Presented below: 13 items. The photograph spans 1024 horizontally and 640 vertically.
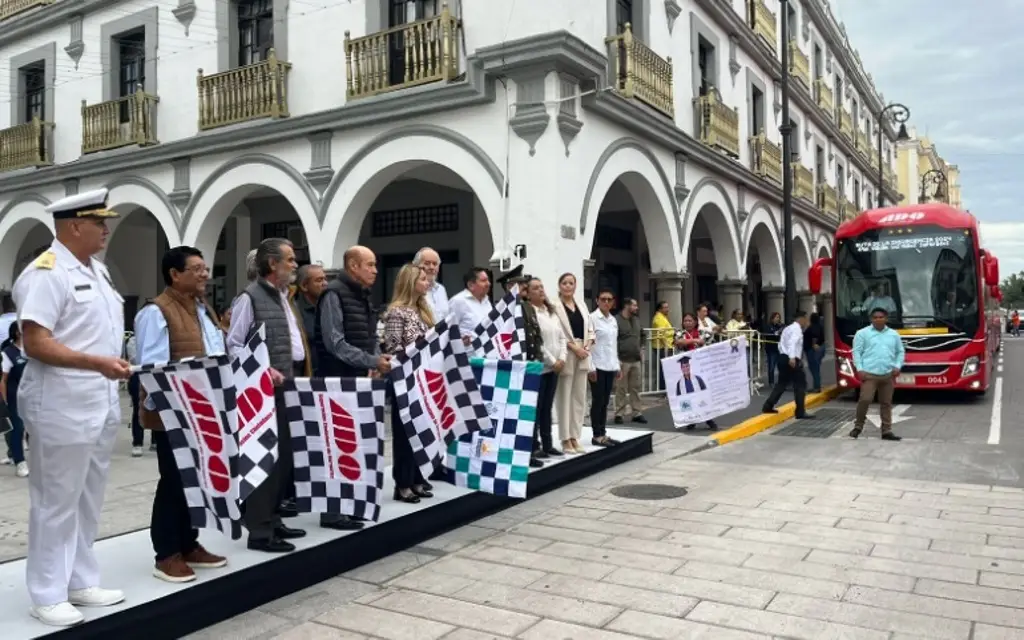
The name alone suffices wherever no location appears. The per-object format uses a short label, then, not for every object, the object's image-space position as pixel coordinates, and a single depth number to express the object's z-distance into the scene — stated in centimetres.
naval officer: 340
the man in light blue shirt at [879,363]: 1014
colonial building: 1108
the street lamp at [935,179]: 3105
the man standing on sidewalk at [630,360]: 1108
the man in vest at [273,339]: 459
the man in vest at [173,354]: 406
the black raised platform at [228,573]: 361
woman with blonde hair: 573
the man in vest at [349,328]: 518
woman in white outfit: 783
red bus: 1366
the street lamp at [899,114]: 2336
